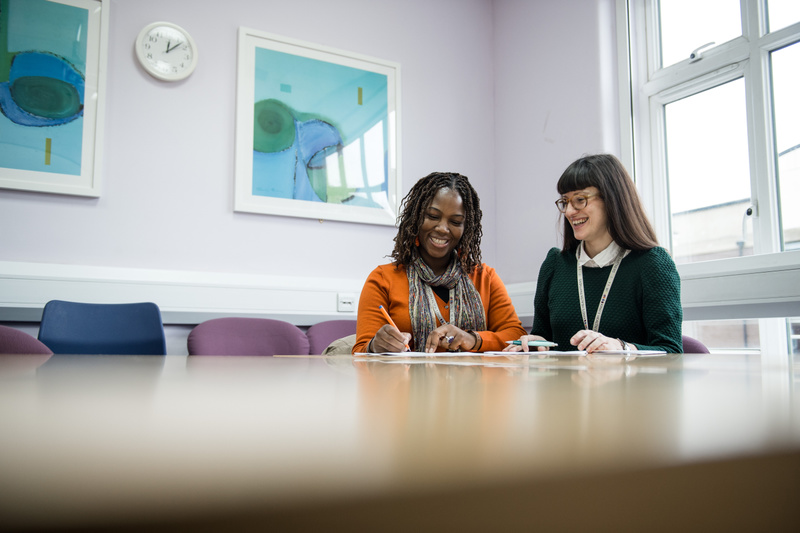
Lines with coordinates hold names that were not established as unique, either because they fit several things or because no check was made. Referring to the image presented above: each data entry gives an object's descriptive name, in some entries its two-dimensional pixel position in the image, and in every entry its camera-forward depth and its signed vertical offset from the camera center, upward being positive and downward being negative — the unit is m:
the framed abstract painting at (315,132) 2.89 +0.97
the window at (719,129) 2.27 +0.83
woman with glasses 1.54 +0.11
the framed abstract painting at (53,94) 2.43 +0.97
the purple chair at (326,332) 2.50 -0.12
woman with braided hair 1.69 +0.08
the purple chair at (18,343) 1.44 -0.09
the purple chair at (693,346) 1.60 -0.12
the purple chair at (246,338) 2.23 -0.13
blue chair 2.04 -0.08
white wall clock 2.69 +1.28
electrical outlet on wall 2.94 +0.02
